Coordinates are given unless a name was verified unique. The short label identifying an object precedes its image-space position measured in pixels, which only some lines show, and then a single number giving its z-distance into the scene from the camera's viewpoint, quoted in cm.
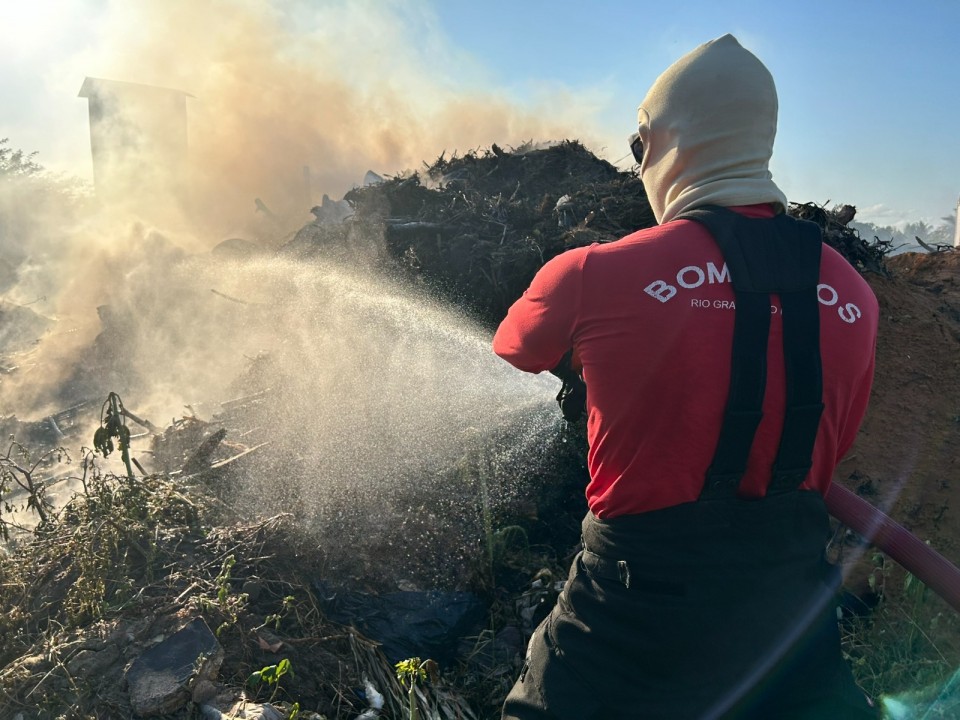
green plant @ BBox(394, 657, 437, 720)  252
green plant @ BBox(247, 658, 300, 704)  265
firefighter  163
